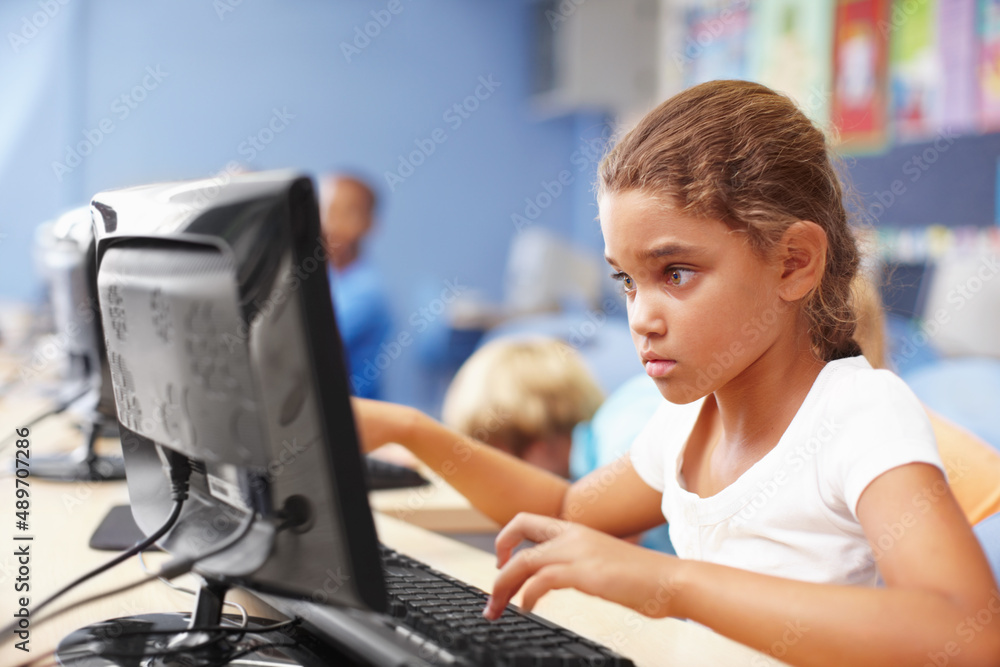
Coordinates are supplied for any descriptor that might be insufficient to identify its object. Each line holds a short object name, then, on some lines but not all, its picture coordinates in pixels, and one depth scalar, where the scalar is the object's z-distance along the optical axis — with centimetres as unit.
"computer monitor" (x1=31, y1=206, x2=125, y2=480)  122
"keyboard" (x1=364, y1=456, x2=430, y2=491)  127
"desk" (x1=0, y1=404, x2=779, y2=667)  69
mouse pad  95
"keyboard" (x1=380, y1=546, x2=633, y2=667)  56
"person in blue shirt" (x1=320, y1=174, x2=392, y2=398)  270
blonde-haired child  169
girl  58
